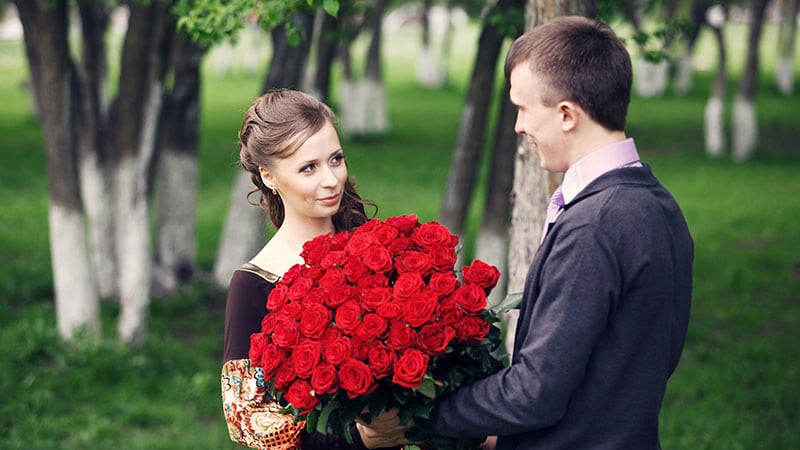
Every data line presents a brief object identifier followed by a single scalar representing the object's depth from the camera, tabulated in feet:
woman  9.45
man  7.45
